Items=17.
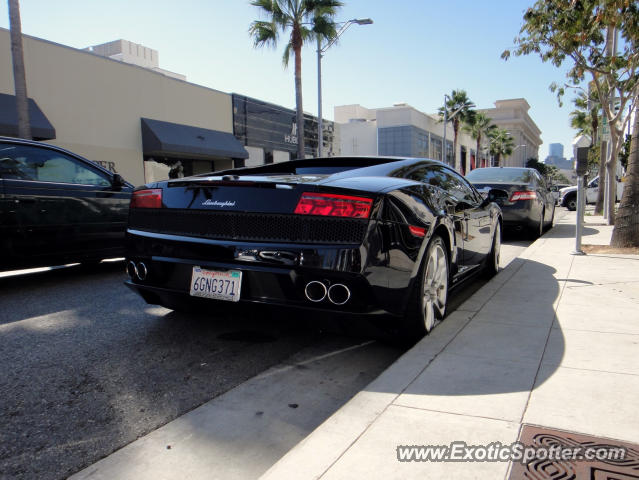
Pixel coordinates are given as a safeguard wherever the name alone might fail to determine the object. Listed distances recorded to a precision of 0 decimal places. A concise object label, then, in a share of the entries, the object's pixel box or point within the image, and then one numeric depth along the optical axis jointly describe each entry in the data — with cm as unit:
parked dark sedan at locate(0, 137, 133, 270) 497
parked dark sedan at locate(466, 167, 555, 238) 954
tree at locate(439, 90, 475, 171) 5031
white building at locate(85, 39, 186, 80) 4442
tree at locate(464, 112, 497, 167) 6259
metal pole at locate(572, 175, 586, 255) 725
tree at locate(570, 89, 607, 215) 1856
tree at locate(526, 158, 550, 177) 10964
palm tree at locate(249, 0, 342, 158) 2106
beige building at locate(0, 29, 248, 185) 1473
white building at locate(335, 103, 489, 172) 5350
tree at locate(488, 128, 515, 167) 7712
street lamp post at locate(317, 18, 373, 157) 2120
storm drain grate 179
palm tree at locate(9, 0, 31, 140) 1174
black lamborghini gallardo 278
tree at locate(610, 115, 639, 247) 764
